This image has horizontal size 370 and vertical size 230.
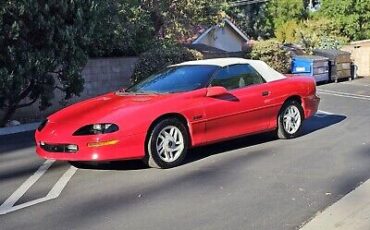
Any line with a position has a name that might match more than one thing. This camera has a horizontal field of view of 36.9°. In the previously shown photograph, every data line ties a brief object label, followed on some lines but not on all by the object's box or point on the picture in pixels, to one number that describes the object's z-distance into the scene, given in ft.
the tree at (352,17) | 115.34
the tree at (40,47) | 33.63
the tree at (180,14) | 60.39
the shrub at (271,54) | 65.72
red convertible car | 20.92
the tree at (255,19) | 159.63
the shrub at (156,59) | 51.24
